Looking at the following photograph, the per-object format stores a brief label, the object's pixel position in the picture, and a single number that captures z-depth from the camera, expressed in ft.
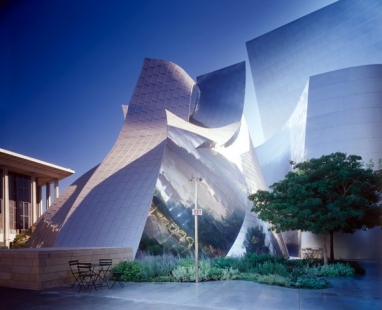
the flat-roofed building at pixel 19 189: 148.36
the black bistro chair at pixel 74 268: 42.16
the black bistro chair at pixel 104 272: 42.70
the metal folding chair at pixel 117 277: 41.70
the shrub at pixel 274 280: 41.52
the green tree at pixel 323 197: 60.44
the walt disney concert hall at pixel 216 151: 65.51
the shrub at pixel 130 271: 46.44
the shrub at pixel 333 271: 53.57
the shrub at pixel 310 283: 39.68
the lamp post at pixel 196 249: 43.50
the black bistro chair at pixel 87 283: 39.09
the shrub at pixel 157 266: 47.65
